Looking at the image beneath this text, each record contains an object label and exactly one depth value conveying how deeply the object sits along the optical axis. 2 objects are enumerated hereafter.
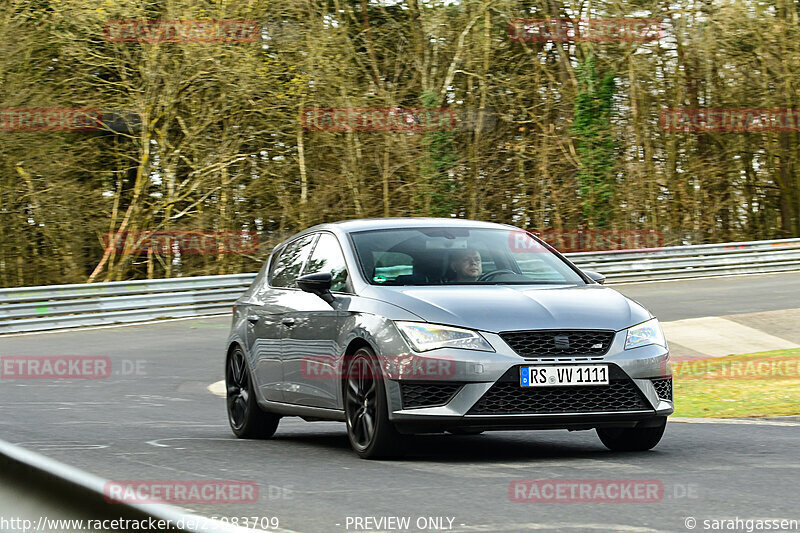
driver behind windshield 17.89
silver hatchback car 15.71
